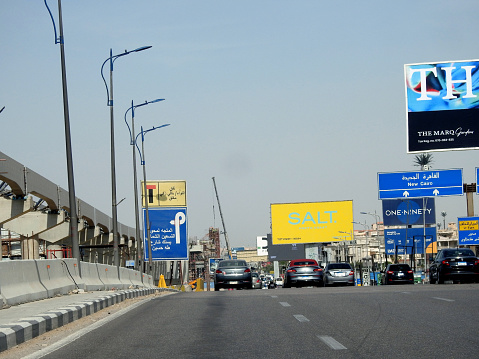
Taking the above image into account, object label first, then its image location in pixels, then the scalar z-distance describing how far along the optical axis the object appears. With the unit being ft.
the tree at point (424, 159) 444.96
